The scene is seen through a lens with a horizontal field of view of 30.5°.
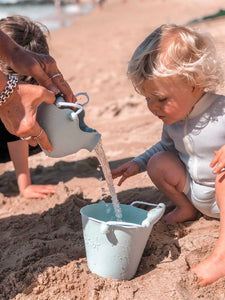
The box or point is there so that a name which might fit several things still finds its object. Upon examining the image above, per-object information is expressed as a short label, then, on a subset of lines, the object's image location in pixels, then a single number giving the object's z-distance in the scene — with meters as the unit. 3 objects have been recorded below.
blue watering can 1.53
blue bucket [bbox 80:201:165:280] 1.48
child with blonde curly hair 1.66
